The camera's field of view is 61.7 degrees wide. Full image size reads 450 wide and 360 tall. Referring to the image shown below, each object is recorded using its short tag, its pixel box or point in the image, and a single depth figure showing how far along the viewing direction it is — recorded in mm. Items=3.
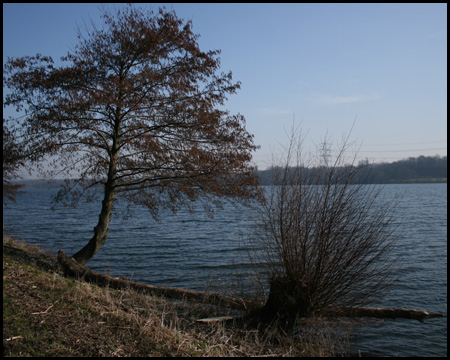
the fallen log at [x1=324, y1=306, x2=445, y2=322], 8273
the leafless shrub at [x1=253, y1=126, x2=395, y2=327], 7961
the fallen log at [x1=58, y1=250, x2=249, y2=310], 9265
